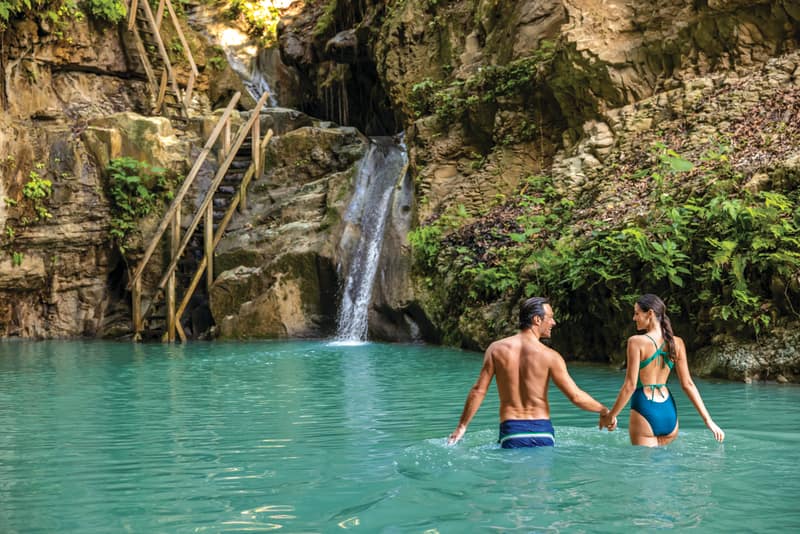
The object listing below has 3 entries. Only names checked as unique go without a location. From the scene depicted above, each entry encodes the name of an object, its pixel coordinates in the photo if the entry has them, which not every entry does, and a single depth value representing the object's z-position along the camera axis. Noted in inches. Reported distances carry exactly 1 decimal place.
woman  209.5
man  203.2
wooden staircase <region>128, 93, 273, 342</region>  735.1
